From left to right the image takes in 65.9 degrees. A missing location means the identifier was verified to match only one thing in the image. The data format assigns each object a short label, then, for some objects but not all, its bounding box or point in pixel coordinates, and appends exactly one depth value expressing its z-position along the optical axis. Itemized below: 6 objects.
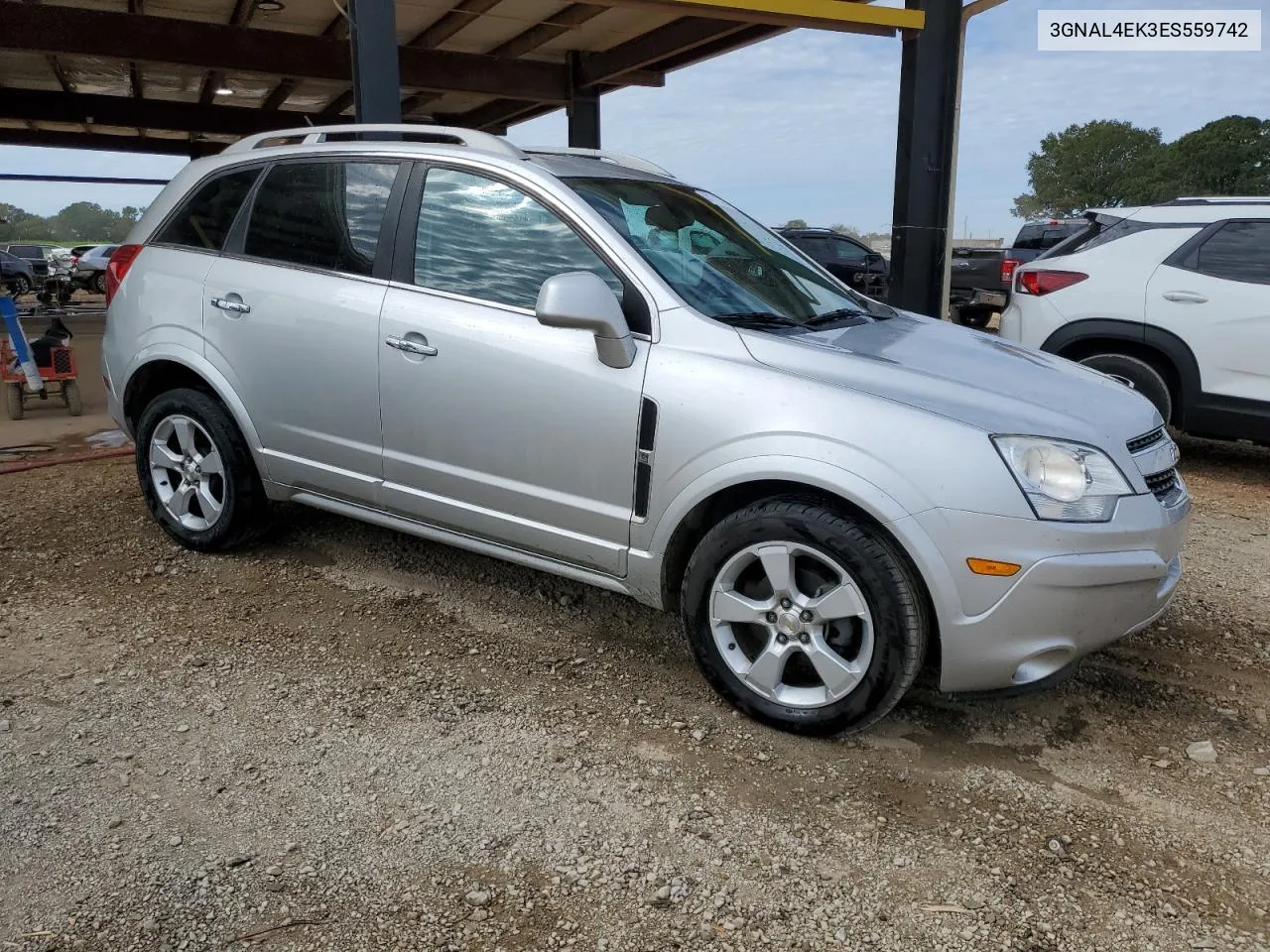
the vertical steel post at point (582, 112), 12.77
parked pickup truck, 15.55
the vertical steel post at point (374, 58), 5.84
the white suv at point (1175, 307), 5.85
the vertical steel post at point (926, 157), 7.81
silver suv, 2.73
